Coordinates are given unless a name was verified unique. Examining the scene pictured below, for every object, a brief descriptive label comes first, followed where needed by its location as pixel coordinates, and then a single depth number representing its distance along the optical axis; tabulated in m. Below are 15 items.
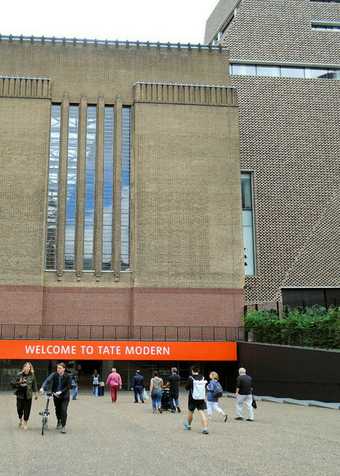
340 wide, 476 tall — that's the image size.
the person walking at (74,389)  24.65
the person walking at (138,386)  22.59
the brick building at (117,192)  35.34
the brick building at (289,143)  39.31
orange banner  32.28
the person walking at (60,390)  12.58
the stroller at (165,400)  19.22
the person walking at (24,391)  13.02
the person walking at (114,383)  22.85
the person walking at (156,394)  18.59
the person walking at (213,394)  16.19
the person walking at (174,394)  18.97
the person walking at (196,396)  13.09
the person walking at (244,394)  15.16
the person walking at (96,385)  28.16
